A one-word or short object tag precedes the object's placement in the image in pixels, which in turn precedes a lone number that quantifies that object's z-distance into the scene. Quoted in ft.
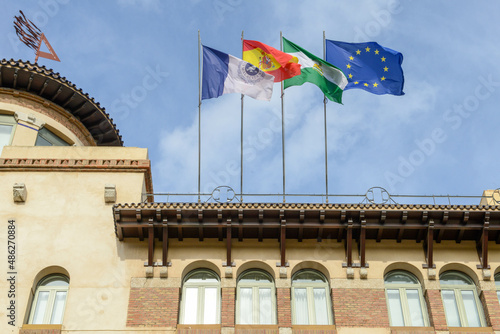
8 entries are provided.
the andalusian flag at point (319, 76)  80.53
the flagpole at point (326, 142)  73.56
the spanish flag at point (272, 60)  81.25
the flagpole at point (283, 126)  75.70
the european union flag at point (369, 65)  81.82
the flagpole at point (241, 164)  70.51
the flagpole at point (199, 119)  72.72
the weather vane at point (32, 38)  97.81
